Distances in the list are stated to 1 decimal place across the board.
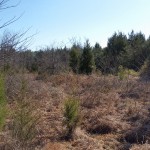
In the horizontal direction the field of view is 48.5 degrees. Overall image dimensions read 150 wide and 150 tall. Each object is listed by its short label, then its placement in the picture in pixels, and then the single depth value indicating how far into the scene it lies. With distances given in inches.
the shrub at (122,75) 343.5
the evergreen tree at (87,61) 504.4
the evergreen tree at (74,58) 519.0
